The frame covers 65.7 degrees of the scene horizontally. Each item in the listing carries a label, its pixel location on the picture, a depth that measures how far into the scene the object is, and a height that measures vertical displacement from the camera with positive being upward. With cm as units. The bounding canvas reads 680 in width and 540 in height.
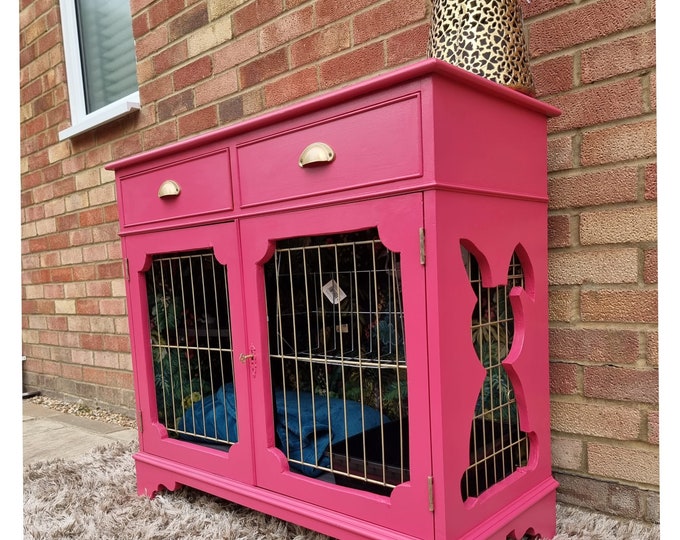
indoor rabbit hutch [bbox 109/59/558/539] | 101 -17
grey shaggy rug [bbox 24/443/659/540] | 129 -74
